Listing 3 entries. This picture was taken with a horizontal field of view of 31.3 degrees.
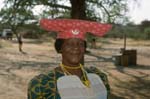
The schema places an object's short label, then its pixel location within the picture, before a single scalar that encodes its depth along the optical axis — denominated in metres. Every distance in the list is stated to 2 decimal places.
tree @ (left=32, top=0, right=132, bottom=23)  7.34
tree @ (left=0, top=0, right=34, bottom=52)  8.02
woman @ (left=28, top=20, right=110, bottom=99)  1.64
